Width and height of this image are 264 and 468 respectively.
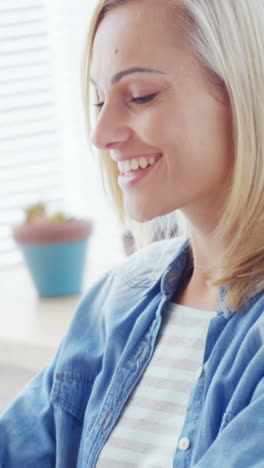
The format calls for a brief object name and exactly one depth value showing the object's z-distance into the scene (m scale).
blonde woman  1.13
